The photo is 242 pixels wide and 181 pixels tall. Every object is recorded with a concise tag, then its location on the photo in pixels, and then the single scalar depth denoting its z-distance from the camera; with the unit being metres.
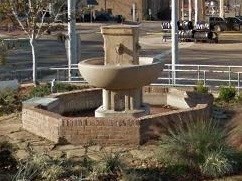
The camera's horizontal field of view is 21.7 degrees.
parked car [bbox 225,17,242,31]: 58.88
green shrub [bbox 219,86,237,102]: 16.48
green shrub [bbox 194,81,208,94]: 16.95
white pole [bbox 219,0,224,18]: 64.39
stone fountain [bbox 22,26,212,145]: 11.27
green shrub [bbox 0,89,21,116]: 15.17
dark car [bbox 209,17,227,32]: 56.19
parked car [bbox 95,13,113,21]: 79.88
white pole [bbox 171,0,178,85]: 21.63
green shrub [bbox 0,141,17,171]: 9.77
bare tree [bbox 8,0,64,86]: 19.11
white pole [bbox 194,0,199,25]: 56.08
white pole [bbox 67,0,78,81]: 21.63
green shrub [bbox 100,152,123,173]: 9.12
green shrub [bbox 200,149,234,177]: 9.16
